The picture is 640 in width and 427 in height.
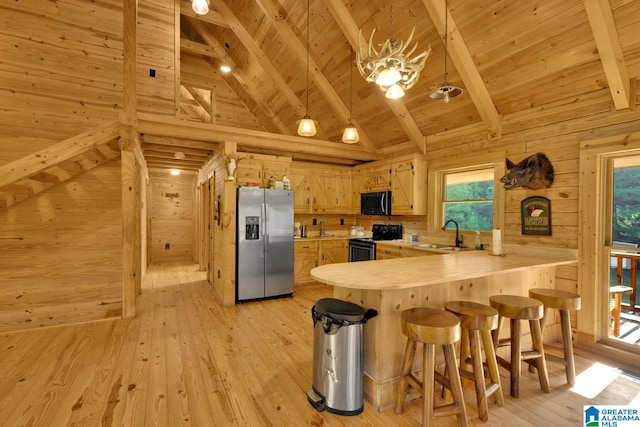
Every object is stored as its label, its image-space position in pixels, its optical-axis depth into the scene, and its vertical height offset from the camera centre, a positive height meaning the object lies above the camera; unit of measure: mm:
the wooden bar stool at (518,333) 2090 -906
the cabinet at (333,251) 5359 -711
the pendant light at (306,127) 3307 +1016
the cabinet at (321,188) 5359 +511
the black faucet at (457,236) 4078 -296
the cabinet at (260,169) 4480 +733
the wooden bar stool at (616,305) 3080 -961
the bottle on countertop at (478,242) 3764 -352
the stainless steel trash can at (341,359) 1901 -981
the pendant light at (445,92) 2102 +932
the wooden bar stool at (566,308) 2268 -741
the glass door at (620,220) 2725 -30
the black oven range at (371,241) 4867 -474
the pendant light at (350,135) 3592 +1005
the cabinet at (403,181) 4523 +569
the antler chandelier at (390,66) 1876 +1033
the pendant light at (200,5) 3164 +2317
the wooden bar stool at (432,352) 1692 -859
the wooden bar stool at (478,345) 1888 -886
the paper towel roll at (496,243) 3057 -291
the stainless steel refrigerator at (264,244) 4289 -471
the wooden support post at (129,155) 3565 +717
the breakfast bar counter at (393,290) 1931 -598
